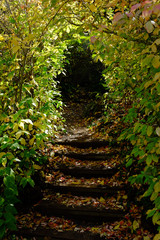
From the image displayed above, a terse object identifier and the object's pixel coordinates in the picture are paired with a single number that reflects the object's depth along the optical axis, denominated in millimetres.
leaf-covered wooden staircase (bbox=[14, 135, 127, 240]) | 3188
